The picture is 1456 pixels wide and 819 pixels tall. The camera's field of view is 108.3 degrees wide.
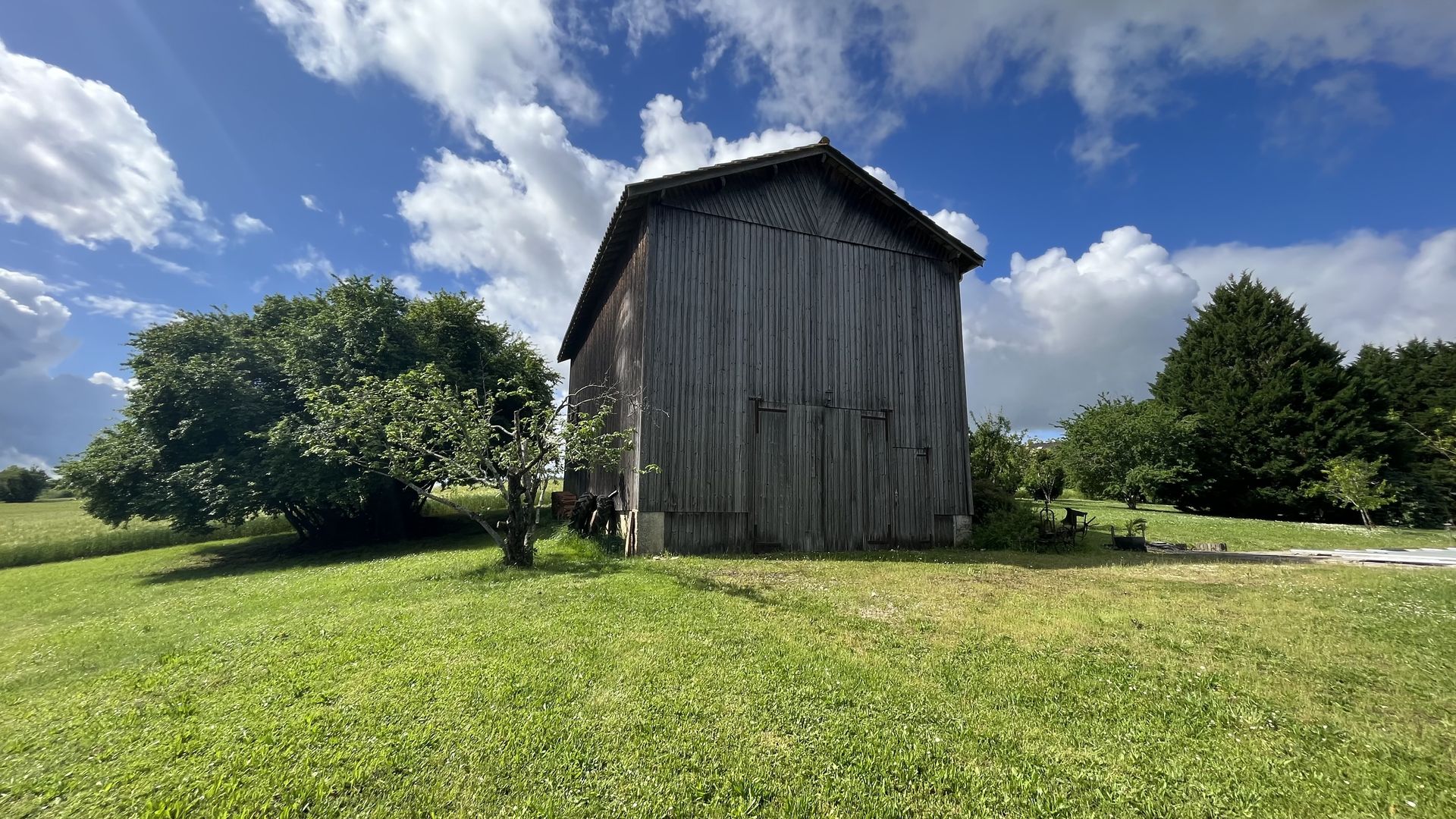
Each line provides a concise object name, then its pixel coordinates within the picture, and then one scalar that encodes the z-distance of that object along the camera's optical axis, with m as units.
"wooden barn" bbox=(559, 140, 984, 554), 12.63
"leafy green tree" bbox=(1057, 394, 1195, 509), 29.25
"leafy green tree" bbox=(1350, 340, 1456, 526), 24.44
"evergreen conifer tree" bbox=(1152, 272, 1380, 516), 26.05
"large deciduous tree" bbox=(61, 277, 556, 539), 16.86
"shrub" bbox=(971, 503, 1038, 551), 14.98
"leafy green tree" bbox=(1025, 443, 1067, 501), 28.02
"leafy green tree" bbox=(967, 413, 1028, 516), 21.94
